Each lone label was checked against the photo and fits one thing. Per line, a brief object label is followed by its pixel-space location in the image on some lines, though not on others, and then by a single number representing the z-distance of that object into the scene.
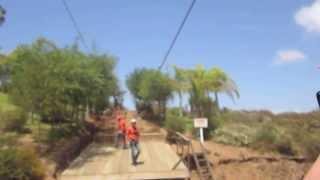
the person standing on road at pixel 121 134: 14.46
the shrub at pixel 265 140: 16.30
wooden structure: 11.34
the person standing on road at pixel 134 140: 10.79
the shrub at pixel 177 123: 18.16
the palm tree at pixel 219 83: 21.61
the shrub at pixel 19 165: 9.07
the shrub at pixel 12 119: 15.08
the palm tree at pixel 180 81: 21.95
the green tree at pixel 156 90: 23.39
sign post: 13.29
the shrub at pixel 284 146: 16.34
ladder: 11.25
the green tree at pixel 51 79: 12.58
